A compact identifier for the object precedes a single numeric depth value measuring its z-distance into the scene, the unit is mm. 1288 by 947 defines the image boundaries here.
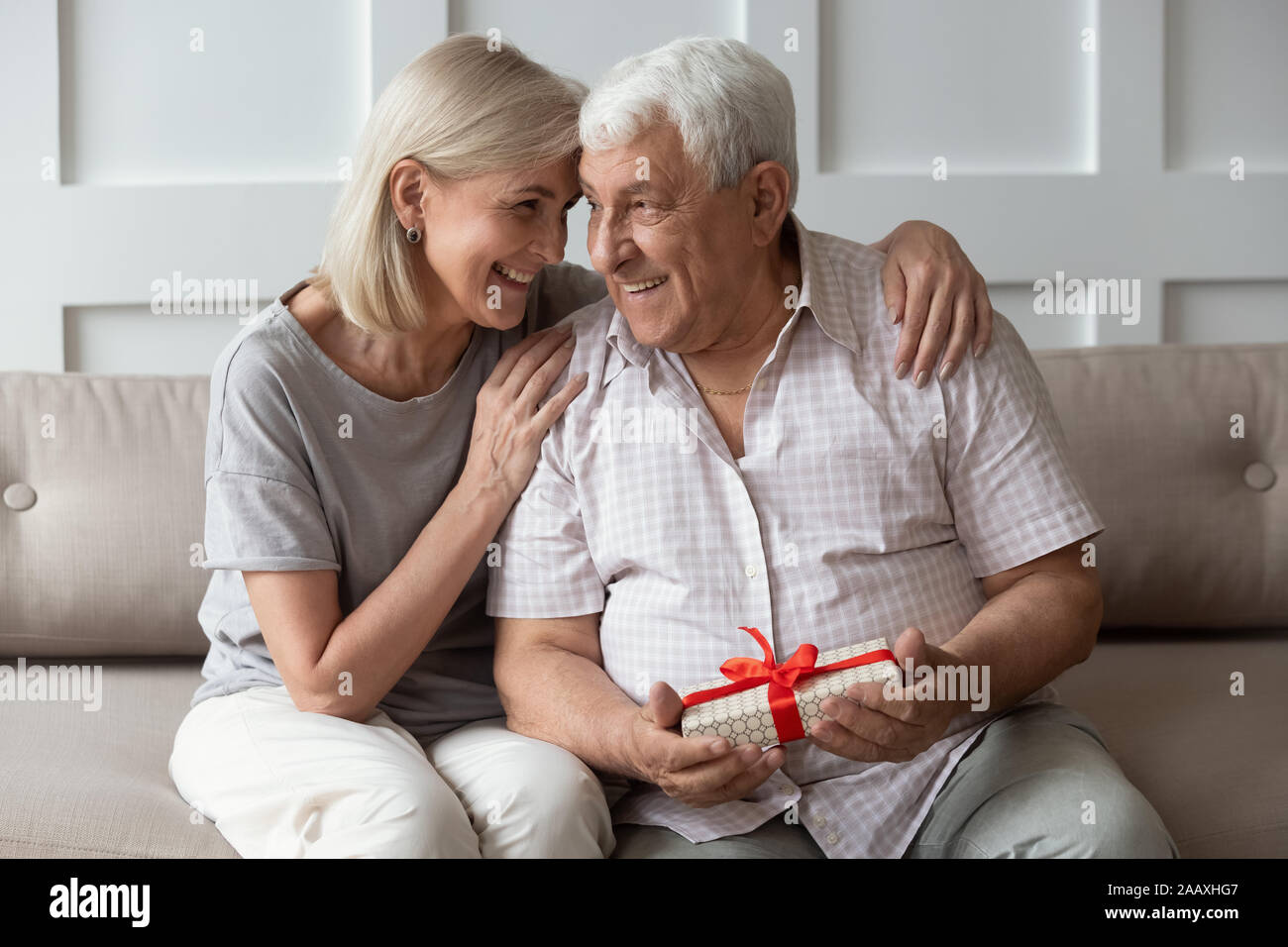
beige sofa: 1821
